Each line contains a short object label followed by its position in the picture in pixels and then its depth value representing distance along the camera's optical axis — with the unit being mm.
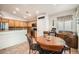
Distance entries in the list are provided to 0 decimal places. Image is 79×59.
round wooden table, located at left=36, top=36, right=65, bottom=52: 1046
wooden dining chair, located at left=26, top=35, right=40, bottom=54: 1116
